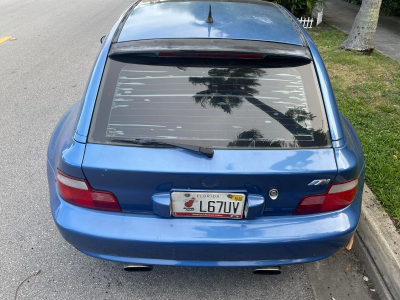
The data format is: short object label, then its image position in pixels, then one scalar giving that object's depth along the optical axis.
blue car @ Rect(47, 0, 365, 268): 1.88
